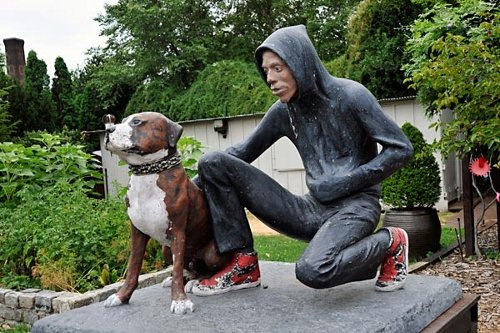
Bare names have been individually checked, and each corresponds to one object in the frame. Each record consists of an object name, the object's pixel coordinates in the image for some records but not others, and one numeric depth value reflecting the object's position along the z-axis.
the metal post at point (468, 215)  5.83
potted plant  6.02
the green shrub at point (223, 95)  12.79
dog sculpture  2.11
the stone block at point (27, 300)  4.33
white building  10.10
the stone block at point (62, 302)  4.03
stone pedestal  1.97
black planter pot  5.99
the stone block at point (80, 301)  4.00
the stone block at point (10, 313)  4.43
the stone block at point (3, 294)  4.50
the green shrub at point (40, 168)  5.73
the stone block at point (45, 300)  4.19
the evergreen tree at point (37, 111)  15.02
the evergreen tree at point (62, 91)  17.81
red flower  5.11
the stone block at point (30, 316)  4.31
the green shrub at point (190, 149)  5.44
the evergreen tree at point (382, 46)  10.33
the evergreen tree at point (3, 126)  9.78
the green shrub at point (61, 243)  4.50
